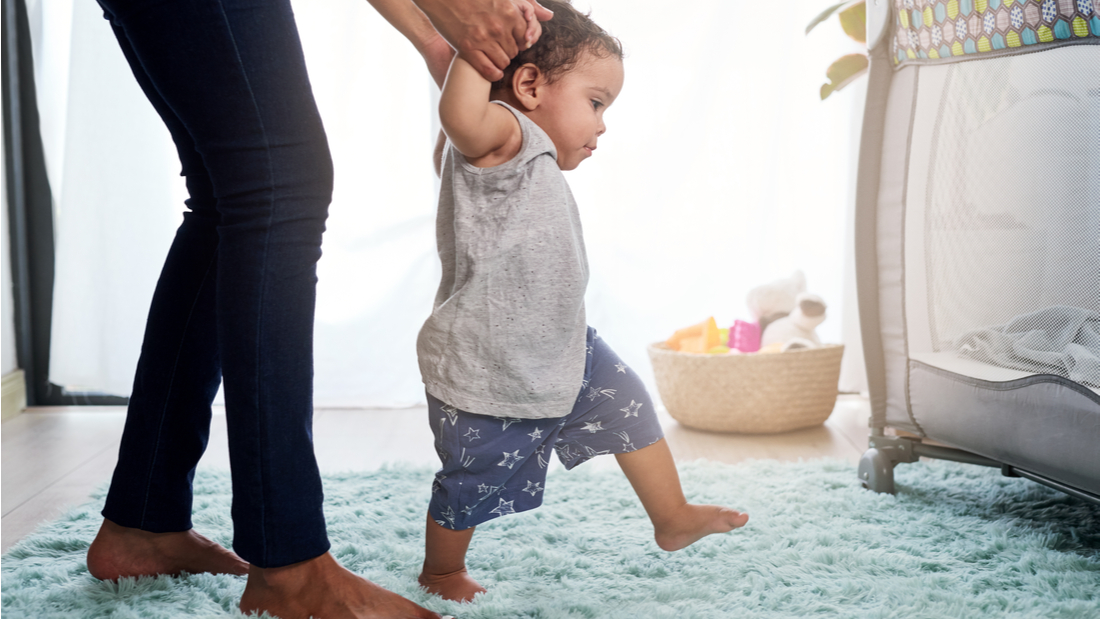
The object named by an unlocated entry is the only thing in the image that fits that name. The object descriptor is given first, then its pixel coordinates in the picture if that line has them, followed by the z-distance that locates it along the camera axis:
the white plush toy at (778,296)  1.96
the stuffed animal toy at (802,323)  1.90
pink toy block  1.92
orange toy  1.93
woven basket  1.77
